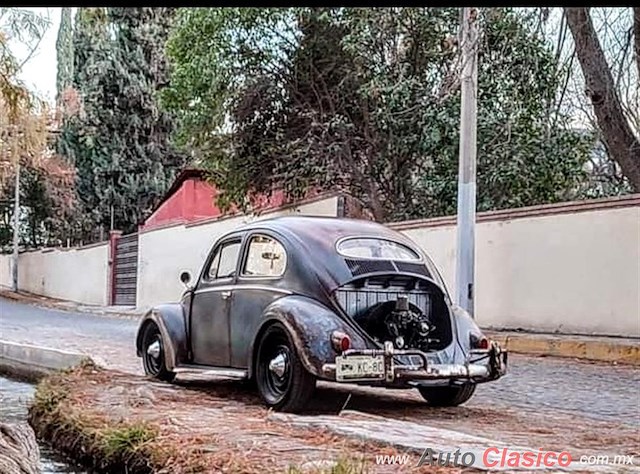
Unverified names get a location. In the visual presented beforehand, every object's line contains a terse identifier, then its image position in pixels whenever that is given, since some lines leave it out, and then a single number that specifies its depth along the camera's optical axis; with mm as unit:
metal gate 23094
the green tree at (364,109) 14469
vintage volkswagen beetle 5242
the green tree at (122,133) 29938
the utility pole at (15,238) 29711
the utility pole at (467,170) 10914
